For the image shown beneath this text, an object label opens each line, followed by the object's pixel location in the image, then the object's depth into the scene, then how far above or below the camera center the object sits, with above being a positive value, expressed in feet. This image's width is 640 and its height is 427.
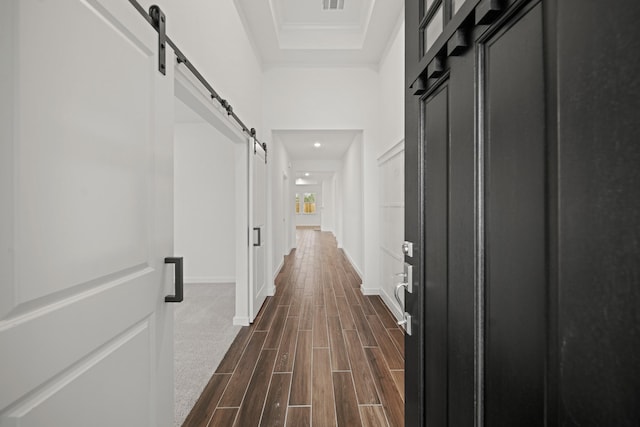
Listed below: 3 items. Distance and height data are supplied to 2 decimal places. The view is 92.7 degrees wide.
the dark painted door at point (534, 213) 1.32 +0.00
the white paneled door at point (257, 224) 10.88 -0.46
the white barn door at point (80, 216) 2.28 -0.04
